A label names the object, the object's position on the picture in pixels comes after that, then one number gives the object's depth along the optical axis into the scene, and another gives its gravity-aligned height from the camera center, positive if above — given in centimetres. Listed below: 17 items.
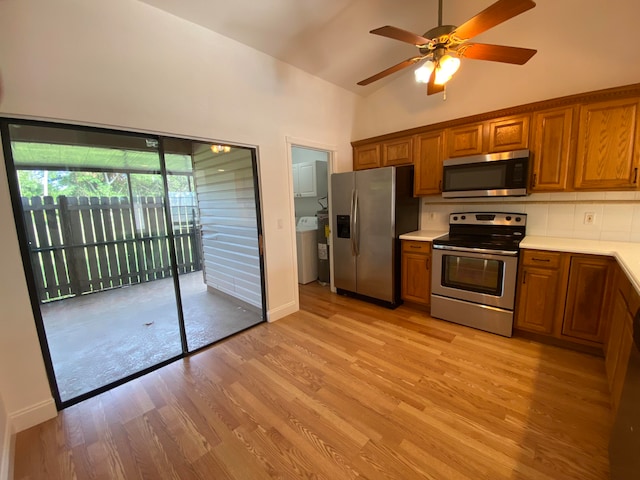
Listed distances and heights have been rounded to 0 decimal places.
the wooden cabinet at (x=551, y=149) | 242 +43
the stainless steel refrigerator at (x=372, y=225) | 320 -31
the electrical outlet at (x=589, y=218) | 258 -24
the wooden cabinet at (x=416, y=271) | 314 -87
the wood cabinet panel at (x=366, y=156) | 369 +64
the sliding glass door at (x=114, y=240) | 190 -27
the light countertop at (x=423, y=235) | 310 -44
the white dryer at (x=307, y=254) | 452 -87
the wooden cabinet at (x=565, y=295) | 217 -88
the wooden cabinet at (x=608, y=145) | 217 +40
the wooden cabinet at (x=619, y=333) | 155 -91
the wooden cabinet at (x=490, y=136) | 264 +64
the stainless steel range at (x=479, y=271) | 258 -76
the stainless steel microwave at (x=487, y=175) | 259 +23
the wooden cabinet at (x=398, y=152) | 338 +63
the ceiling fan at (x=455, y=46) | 155 +103
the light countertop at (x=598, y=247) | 175 -45
